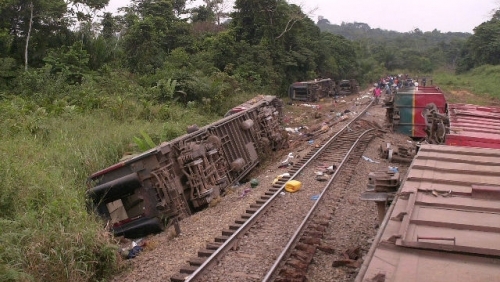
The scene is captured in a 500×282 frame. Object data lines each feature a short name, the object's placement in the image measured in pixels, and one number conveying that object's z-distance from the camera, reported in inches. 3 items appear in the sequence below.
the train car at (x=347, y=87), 1454.2
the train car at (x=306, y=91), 1160.8
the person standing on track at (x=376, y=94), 1153.1
